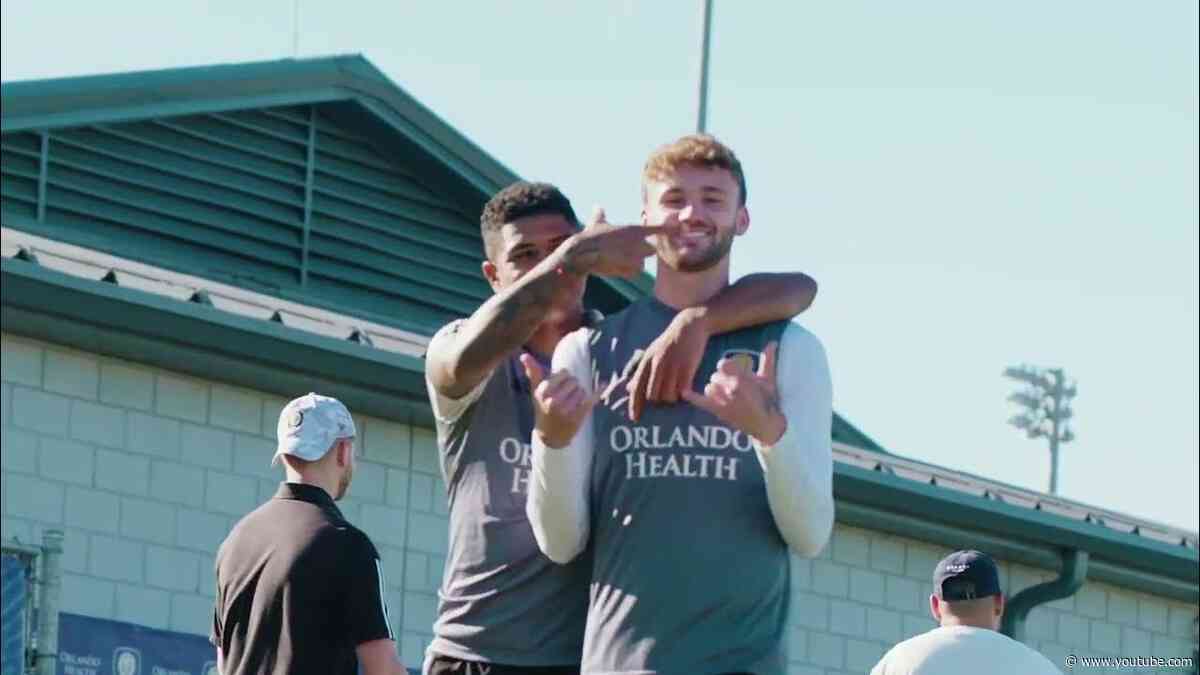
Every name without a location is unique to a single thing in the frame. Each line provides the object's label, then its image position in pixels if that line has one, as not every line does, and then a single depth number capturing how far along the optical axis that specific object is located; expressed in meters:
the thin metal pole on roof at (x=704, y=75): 18.77
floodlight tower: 52.19
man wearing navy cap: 7.45
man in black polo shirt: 6.76
